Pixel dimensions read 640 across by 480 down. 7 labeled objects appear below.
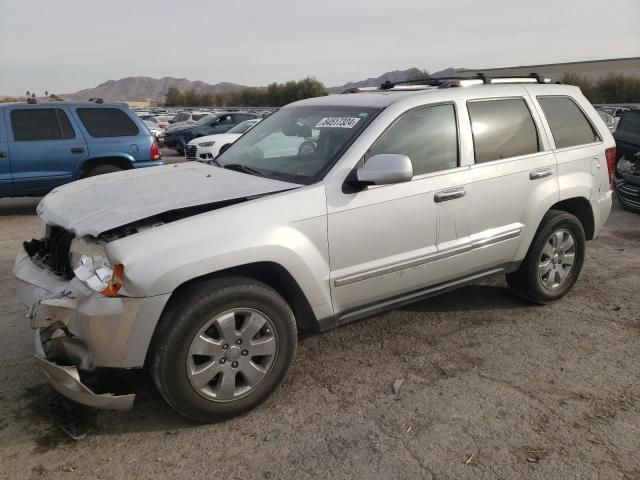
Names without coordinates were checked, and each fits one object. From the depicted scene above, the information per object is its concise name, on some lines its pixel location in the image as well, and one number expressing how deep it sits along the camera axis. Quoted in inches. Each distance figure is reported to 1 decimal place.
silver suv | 106.2
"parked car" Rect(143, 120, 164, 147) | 775.7
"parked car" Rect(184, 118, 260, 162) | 516.4
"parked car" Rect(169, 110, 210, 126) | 1085.8
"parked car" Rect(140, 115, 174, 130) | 1000.1
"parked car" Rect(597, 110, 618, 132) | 518.3
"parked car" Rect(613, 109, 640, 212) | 328.8
